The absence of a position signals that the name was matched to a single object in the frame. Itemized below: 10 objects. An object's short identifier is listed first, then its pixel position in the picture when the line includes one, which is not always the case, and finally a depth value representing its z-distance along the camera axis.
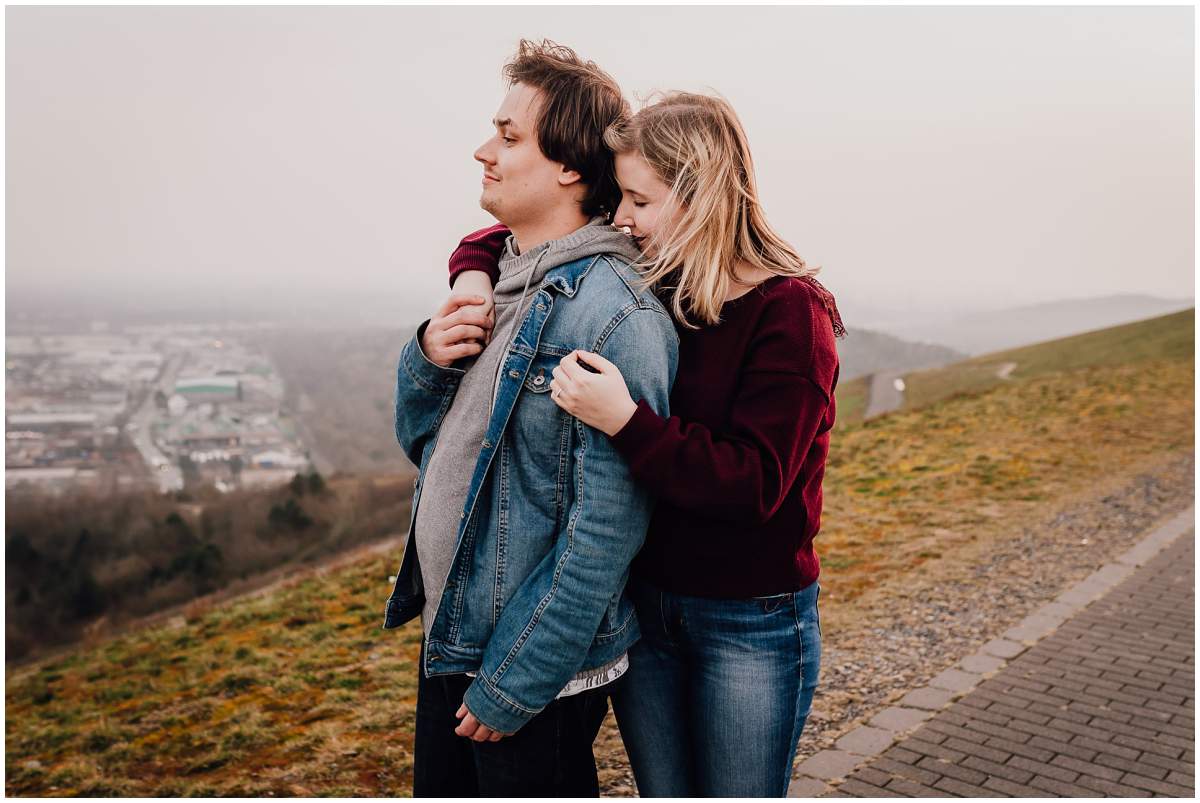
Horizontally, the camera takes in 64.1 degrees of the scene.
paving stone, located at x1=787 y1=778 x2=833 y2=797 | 4.11
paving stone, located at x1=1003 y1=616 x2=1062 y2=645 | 6.13
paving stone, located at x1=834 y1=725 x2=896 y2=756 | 4.54
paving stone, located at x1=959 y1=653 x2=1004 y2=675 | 5.59
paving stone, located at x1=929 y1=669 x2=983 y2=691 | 5.32
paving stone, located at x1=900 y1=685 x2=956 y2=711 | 5.07
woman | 1.86
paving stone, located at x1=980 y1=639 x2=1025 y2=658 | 5.86
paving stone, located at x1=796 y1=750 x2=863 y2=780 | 4.28
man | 1.90
